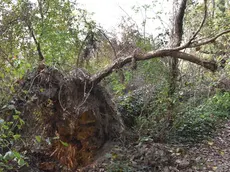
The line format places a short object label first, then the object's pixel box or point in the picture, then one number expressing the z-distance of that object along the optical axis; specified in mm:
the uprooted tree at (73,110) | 4418
